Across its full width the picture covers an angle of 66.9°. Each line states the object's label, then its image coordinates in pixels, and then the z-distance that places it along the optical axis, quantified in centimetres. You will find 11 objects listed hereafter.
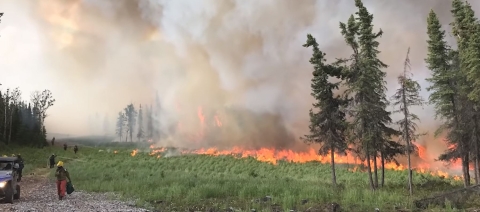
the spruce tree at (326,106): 3083
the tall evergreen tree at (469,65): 2862
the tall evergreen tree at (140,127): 15362
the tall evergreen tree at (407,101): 2623
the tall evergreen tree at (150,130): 14212
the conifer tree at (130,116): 16175
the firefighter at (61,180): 1852
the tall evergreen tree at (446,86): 3170
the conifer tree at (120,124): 16600
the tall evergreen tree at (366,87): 2884
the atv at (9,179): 1611
